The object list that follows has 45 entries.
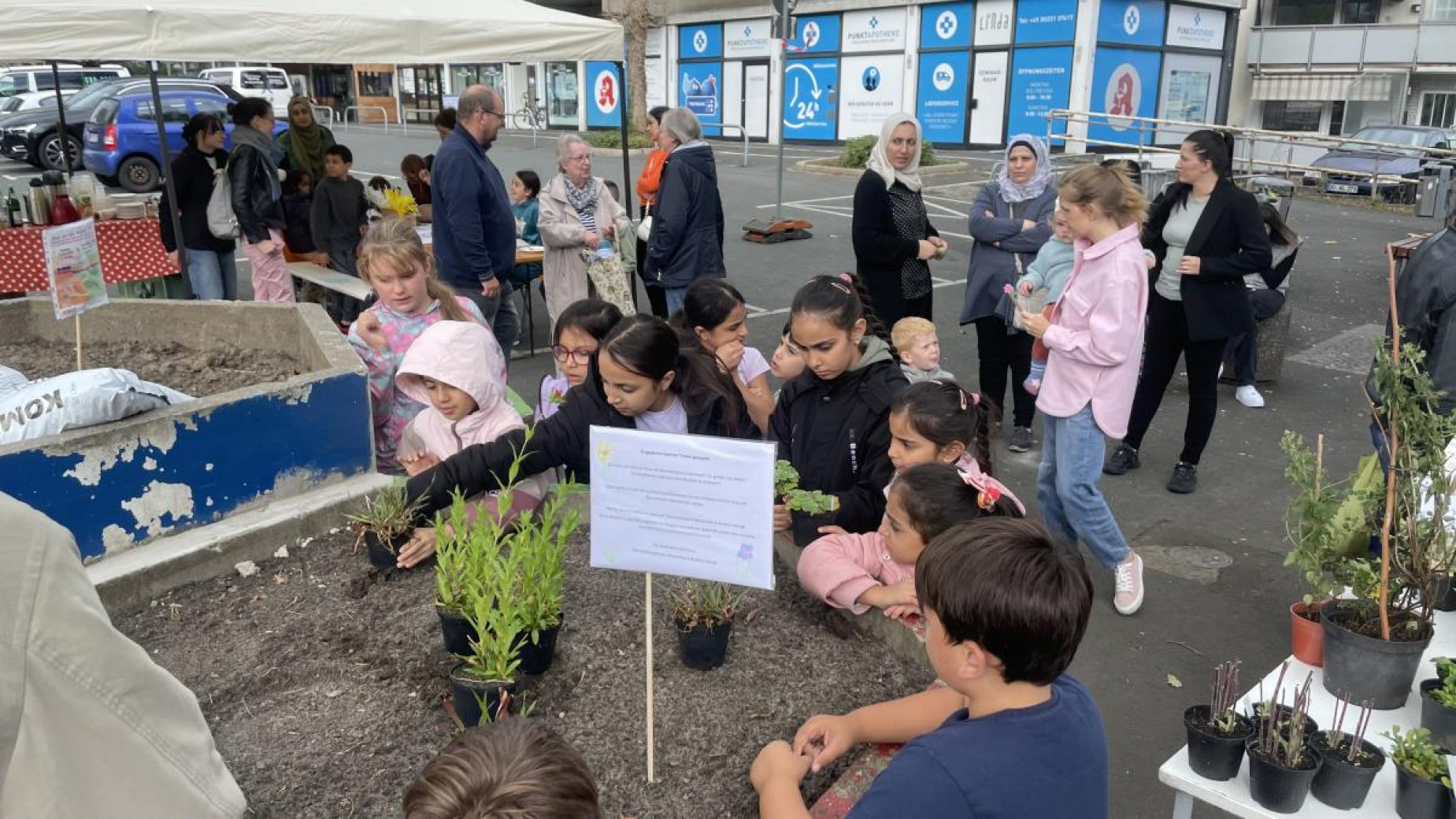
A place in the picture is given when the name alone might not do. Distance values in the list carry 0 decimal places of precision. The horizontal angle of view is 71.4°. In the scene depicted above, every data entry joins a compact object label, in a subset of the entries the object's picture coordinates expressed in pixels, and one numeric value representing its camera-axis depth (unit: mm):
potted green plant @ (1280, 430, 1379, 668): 2691
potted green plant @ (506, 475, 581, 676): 2277
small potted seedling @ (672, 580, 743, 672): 2363
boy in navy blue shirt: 1488
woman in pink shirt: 3883
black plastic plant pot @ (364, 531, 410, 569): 2818
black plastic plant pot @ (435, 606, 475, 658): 2287
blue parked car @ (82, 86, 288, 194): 17219
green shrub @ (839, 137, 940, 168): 19703
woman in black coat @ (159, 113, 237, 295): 7434
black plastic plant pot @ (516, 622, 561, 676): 2291
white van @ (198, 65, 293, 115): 25594
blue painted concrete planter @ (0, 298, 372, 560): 2713
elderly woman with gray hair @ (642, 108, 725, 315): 6352
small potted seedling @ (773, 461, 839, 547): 2688
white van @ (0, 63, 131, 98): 23062
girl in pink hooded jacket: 3230
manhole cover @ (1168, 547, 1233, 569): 4691
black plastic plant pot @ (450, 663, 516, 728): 2100
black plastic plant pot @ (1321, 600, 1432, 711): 2344
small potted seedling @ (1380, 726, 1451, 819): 1985
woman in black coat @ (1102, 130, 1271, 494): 5102
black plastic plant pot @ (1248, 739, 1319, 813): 2055
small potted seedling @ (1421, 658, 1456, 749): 2211
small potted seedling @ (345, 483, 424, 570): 2820
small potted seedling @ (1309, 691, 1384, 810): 2053
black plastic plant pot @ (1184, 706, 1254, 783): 2148
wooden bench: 7070
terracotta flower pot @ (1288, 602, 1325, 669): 2576
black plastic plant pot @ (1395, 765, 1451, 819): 1981
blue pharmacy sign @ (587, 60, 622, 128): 32781
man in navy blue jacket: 5715
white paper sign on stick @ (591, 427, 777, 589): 1998
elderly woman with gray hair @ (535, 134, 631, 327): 7188
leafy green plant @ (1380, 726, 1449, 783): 2012
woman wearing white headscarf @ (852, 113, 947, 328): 5461
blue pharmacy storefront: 22453
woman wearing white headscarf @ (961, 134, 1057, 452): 5660
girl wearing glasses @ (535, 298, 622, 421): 3729
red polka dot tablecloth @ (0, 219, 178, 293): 6828
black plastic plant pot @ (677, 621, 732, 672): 2359
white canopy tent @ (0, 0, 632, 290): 5031
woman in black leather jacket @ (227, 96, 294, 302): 7352
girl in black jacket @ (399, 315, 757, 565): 2863
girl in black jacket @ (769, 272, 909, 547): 3104
